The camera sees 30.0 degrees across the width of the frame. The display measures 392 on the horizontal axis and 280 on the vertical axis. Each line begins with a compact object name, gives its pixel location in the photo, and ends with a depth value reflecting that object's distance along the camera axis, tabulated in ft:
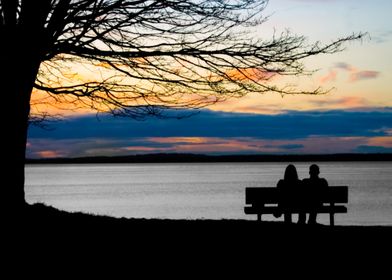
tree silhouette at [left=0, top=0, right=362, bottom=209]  35.01
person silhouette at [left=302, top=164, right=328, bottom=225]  43.91
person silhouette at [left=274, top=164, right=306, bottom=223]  43.33
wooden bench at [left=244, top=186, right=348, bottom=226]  43.60
